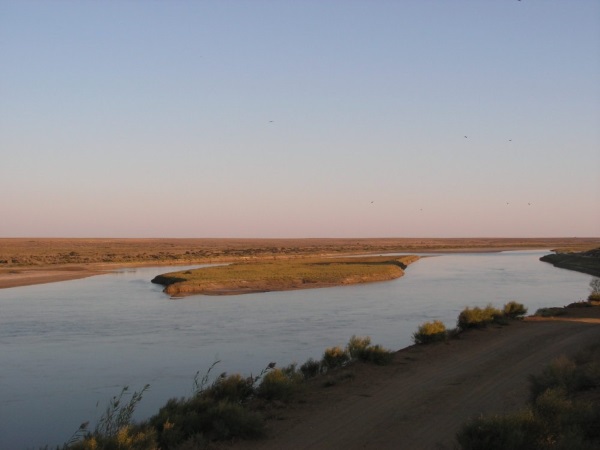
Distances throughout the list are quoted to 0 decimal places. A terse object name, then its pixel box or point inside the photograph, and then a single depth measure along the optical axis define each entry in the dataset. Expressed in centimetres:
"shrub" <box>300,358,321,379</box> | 1488
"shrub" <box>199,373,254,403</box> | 1176
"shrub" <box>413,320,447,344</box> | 1811
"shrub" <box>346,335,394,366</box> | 1533
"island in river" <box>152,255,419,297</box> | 4072
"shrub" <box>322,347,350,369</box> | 1548
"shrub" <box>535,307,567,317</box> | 2383
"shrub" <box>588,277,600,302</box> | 2891
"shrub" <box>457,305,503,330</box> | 2031
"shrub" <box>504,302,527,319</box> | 2347
